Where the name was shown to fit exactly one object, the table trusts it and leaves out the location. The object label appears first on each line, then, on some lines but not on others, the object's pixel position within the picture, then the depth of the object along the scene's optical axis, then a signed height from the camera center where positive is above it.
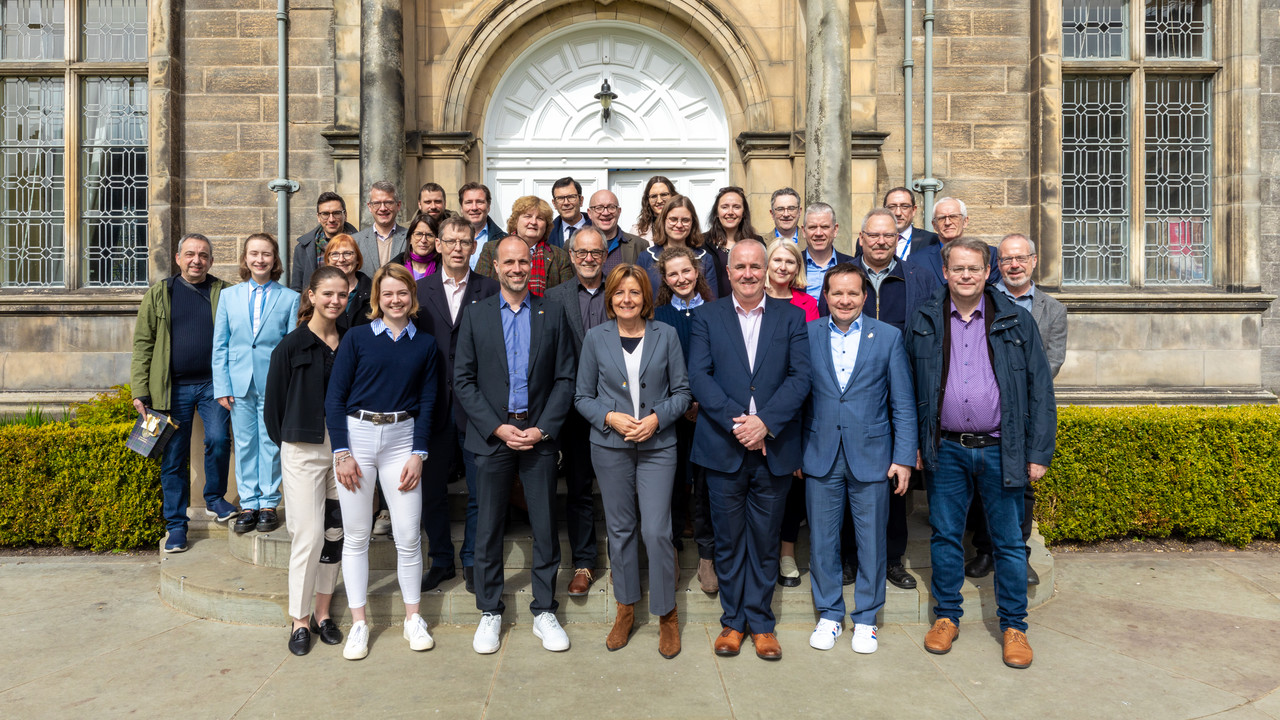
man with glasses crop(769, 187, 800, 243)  4.89 +0.92
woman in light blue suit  5.27 +0.01
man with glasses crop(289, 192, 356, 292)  5.54 +0.87
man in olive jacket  5.49 +0.00
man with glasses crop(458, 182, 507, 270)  5.38 +1.05
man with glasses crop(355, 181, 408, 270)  5.48 +0.91
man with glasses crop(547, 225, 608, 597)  4.42 -0.32
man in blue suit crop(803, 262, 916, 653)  4.05 -0.35
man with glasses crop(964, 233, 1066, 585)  4.75 +0.33
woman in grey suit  3.98 -0.28
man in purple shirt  3.95 -0.25
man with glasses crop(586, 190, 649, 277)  5.15 +0.84
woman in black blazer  4.05 -0.42
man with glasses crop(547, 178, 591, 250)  5.37 +1.02
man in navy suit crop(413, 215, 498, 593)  4.36 -0.06
